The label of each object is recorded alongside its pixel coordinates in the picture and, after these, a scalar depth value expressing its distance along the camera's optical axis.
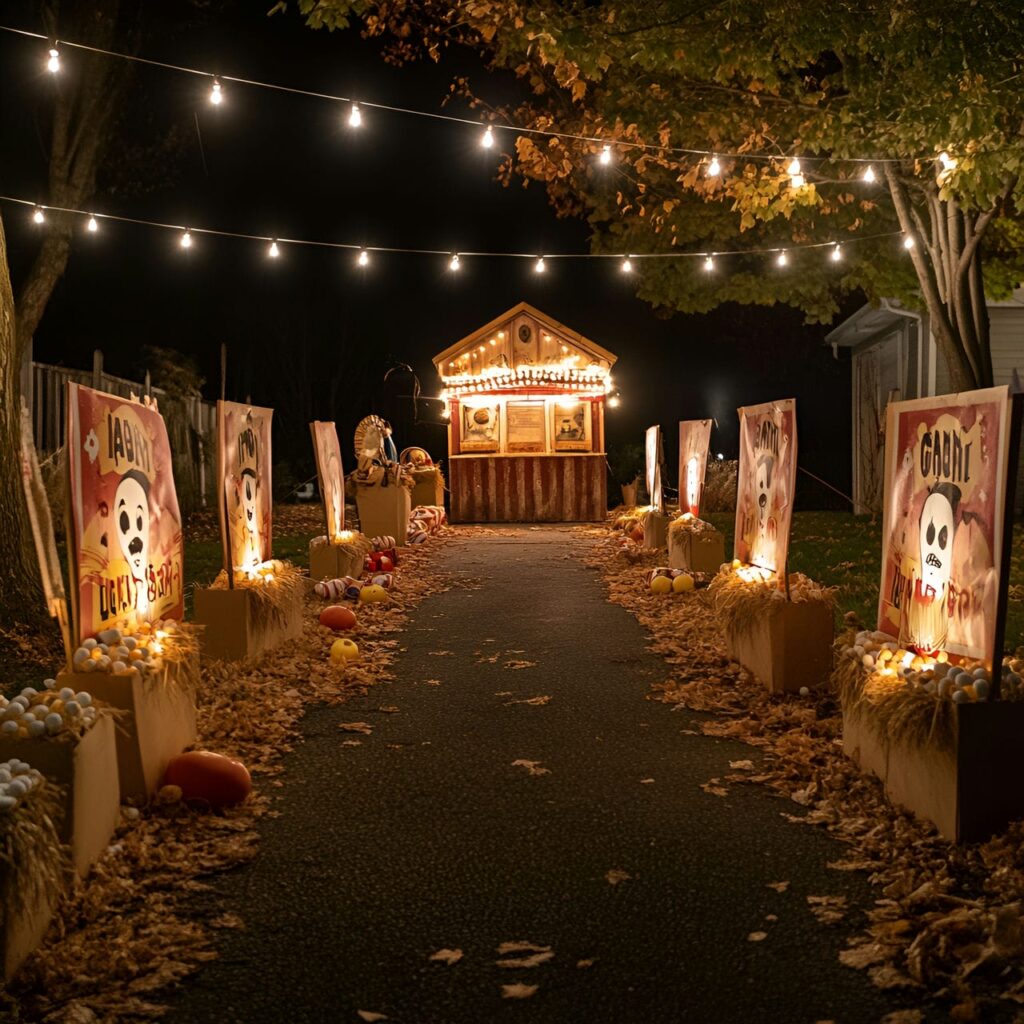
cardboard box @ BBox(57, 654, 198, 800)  4.57
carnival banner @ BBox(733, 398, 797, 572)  7.24
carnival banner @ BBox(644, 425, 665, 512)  14.73
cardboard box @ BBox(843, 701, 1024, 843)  4.07
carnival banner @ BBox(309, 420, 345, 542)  10.99
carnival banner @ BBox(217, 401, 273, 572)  7.45
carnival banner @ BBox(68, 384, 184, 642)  4.79
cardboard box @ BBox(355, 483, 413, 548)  15.22
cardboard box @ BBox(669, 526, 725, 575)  11.38
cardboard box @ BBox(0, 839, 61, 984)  3.07
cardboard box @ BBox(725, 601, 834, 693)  6.54
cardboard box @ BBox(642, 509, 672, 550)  13.97
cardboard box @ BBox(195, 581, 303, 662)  7.26
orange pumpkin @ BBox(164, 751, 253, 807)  4.65
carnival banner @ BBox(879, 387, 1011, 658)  4.50
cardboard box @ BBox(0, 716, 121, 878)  3.72
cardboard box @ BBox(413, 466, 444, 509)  20.12
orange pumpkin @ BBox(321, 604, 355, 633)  9.00
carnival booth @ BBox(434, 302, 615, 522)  20.88
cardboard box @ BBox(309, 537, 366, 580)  11.07
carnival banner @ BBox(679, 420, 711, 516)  12.23
